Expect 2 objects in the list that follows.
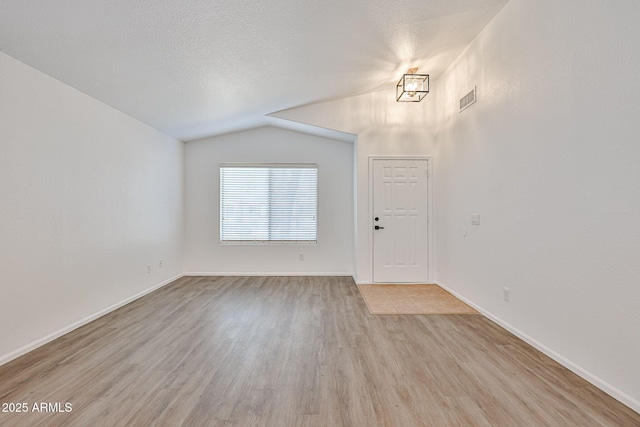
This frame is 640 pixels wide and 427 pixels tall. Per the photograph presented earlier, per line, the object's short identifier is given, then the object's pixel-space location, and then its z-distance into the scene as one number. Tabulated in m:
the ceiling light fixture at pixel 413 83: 4.07
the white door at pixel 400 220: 4.86
